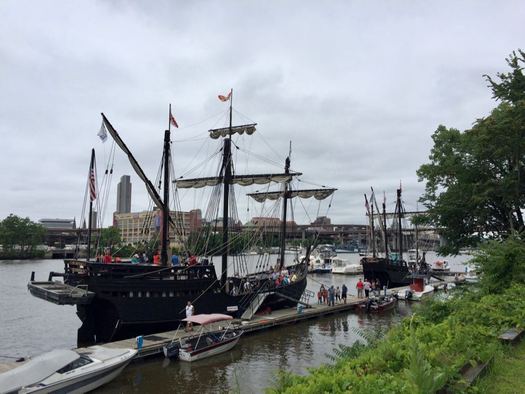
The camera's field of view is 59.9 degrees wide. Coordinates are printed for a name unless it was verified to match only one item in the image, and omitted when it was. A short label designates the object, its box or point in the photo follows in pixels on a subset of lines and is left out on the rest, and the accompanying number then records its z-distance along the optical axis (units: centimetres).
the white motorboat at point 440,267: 8979
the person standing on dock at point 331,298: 3753
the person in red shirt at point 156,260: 2977
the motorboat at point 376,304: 3784
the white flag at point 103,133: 2731
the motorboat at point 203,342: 2144
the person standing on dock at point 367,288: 4209
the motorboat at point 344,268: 9219
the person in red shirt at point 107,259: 2615
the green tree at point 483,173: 2222
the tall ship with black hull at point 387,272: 5879
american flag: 3070
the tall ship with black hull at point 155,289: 2408
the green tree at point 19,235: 13238
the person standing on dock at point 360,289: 4300
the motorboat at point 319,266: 9712
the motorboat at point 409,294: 4466
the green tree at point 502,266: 1476
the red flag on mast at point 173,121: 3073
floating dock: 2188
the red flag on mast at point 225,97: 3630
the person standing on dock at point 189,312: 2524
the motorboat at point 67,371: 1445
